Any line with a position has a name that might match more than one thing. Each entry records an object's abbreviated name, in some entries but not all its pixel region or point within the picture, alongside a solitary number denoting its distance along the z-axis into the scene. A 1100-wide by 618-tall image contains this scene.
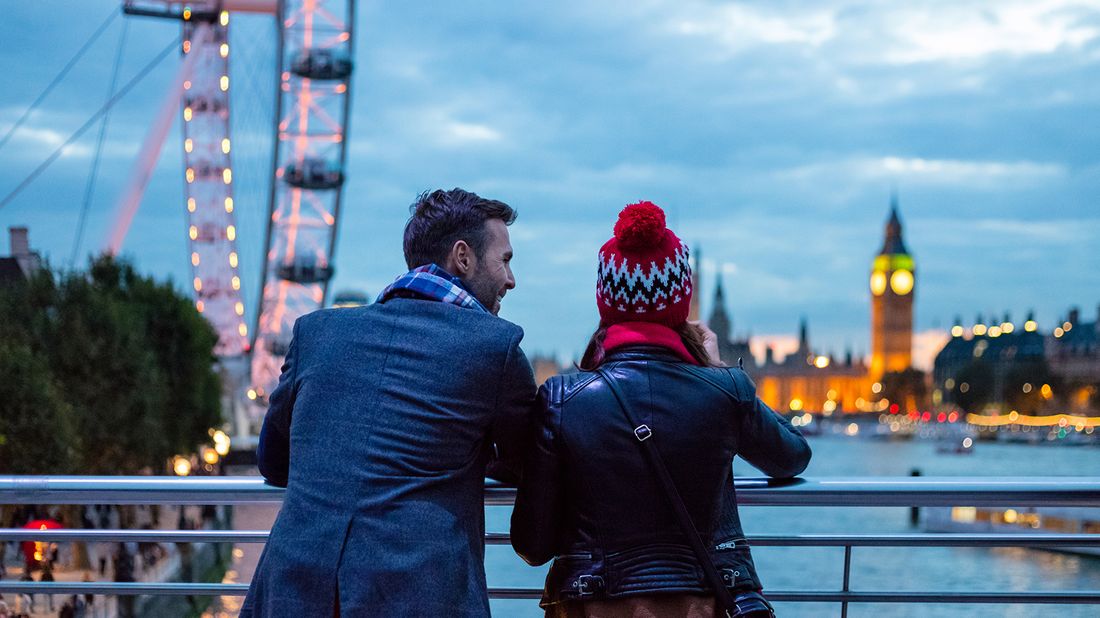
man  2.09
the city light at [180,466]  30.15
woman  2.24
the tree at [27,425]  19.50
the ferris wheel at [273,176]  35.88
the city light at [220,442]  36.78
